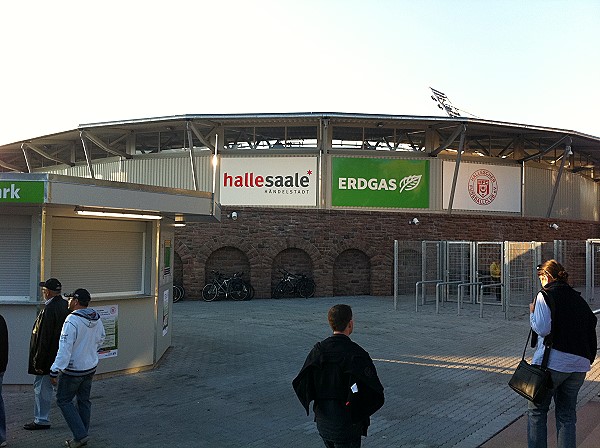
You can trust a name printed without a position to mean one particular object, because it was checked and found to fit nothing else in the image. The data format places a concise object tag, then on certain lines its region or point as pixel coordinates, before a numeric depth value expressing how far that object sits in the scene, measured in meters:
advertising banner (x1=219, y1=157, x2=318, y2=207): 23.80
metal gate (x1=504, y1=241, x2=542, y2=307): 17.17
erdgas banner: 23.84
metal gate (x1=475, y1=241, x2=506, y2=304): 18.98
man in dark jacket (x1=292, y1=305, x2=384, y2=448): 3.68
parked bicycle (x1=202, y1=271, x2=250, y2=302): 21.30
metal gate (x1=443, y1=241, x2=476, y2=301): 19.41
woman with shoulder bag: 4.79
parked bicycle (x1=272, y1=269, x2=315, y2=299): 22.34
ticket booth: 7.25
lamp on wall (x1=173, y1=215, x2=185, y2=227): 10.24
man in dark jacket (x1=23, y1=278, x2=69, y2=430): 5.93
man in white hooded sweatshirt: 5.51
